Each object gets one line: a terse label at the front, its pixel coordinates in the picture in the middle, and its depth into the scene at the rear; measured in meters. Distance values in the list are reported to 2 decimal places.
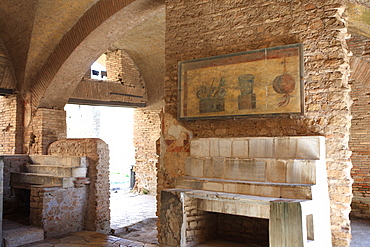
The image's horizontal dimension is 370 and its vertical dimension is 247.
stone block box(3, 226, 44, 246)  5.20
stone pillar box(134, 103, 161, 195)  11.54
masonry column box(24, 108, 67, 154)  8.24
